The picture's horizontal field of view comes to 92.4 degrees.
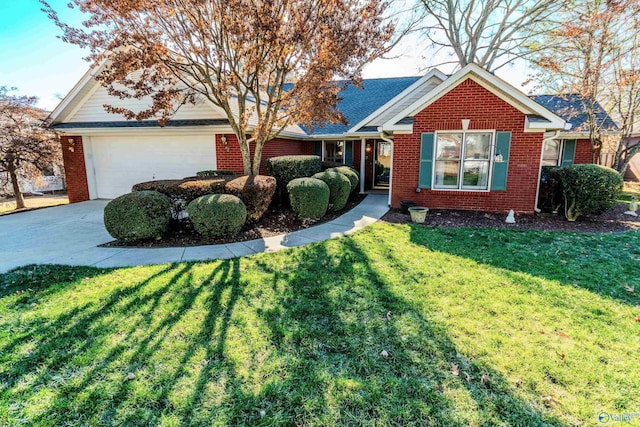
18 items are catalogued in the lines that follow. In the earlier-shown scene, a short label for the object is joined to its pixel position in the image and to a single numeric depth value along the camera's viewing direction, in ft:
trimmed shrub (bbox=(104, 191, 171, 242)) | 20.76
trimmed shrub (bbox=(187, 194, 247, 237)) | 21.61
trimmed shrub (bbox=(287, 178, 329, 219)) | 26.48
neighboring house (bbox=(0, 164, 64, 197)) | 45.27
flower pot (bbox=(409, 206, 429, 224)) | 27.30
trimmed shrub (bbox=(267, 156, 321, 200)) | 32.70
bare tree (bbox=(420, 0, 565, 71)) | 57.11
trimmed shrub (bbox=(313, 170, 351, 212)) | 30.73
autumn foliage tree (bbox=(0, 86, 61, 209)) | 37.45
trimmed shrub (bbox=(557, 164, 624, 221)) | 25.45
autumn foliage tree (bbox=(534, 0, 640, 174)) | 33.96
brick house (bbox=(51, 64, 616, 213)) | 28.68
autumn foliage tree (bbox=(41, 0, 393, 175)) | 23.17
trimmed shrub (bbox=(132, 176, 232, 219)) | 24.04
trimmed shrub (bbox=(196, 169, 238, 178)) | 32.20
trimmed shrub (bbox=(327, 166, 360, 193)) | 35.99
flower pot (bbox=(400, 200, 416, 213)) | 30.68
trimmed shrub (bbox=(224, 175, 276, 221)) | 24.50
